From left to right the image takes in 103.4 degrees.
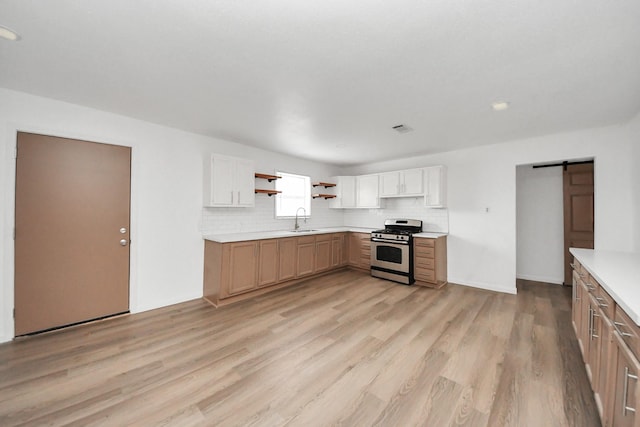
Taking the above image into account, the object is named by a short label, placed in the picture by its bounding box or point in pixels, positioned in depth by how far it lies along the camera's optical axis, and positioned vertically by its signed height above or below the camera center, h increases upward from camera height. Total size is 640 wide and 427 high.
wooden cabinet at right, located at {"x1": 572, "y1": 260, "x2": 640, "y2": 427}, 1.10 -0.76
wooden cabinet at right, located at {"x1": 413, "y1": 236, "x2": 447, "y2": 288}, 4.24 -0.81
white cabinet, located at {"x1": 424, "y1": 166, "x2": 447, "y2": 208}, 4.52 +0.51
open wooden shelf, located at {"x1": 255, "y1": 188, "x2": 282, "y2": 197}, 4.33 +0.40
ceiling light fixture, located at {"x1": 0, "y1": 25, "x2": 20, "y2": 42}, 1.60 +1.16
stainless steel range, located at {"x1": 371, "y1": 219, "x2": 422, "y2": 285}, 4.43 -0.66
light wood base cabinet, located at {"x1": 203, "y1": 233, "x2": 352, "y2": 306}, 3.46 -0.80
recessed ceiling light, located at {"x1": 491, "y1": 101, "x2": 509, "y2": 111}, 2.61 +1.16
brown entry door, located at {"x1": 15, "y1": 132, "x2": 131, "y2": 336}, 2.53 -0.20
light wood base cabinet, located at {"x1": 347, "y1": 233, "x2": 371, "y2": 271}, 5.18 -0.76
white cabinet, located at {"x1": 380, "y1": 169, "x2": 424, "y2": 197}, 4.76 +0.62
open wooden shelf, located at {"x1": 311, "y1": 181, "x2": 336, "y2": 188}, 5.62 +0.68
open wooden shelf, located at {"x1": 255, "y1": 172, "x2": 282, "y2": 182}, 4.31 +0.66
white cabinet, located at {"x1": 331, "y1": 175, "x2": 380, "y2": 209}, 5.44 +0.51
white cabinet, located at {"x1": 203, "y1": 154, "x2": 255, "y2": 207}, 3.70 +0.49
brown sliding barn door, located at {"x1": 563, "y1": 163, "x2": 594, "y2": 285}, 4.20 +0.12
